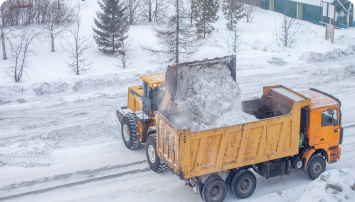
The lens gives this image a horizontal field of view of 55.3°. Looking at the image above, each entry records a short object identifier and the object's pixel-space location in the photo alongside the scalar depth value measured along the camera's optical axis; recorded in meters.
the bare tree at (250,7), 34.59
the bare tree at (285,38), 25.74
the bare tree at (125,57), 20.48
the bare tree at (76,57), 19.17
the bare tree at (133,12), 29.25
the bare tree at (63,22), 23.83
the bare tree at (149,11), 30.52
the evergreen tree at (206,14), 25.86
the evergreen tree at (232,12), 30.09
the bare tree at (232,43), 24.20
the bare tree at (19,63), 17.23
